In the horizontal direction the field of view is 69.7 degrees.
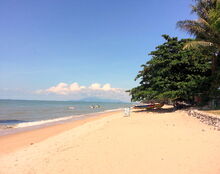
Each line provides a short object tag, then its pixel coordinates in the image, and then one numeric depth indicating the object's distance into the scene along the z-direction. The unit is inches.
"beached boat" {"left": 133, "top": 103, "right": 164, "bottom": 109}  787.8
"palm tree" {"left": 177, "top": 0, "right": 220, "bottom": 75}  476.4
